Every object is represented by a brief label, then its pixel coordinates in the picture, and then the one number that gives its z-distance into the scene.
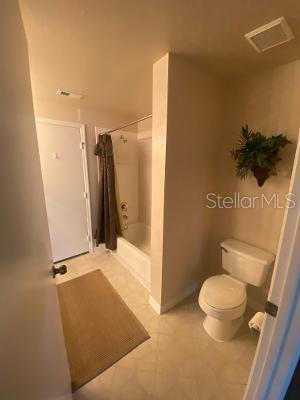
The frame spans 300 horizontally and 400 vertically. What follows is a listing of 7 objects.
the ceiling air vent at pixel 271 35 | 1.01
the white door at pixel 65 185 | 2.34
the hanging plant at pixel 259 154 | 1.40
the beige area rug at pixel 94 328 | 1.33
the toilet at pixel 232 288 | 1.41
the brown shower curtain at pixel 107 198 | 2.53
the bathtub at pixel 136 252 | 2.08
